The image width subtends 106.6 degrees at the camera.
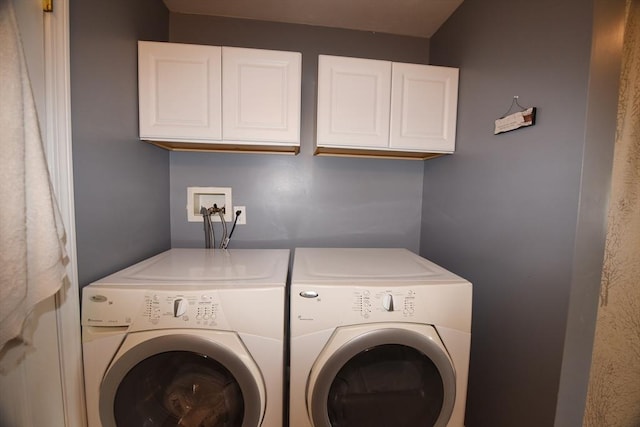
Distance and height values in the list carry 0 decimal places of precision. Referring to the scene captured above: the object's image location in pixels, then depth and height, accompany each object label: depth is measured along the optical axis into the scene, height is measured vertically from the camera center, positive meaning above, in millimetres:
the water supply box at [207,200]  1628 -57
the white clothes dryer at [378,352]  903 -596
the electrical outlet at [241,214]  1656 -145
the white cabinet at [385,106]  1298 +516
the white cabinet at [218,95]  1211 +509
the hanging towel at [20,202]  614 -44
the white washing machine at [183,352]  835 -571
